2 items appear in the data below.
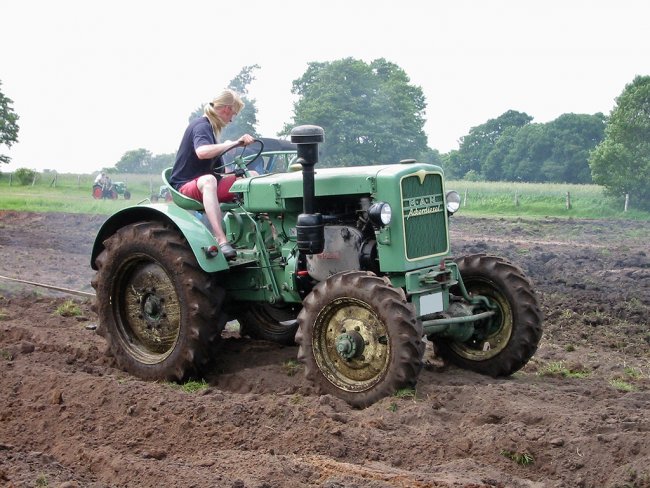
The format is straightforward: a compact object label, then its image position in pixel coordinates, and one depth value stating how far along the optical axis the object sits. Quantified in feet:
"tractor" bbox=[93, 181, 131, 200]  115.03
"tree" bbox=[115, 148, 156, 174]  211.98
